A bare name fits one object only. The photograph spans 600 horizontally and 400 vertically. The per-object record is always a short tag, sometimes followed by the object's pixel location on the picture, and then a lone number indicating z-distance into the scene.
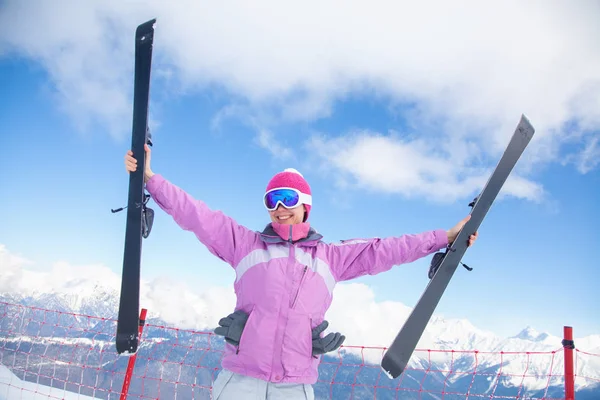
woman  2.17
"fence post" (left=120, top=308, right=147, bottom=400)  3.91
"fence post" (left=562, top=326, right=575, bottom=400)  3.03
